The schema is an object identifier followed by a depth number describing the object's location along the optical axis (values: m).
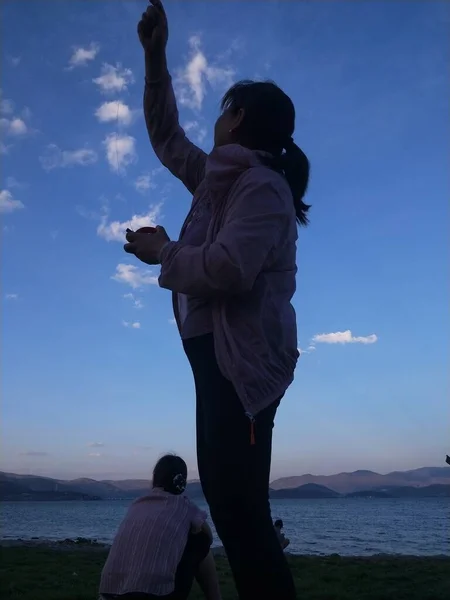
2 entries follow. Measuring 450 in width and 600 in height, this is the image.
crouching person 2.67
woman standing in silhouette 1.48
